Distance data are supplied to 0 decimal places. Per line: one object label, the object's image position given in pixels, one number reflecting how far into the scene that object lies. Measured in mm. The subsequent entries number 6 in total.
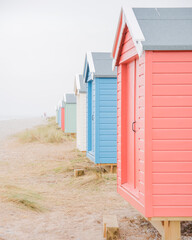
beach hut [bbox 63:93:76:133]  24078
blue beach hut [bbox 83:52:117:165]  10586
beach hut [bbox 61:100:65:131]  29491
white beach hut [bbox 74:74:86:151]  14906
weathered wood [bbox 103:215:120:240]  5480
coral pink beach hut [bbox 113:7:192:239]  4988
